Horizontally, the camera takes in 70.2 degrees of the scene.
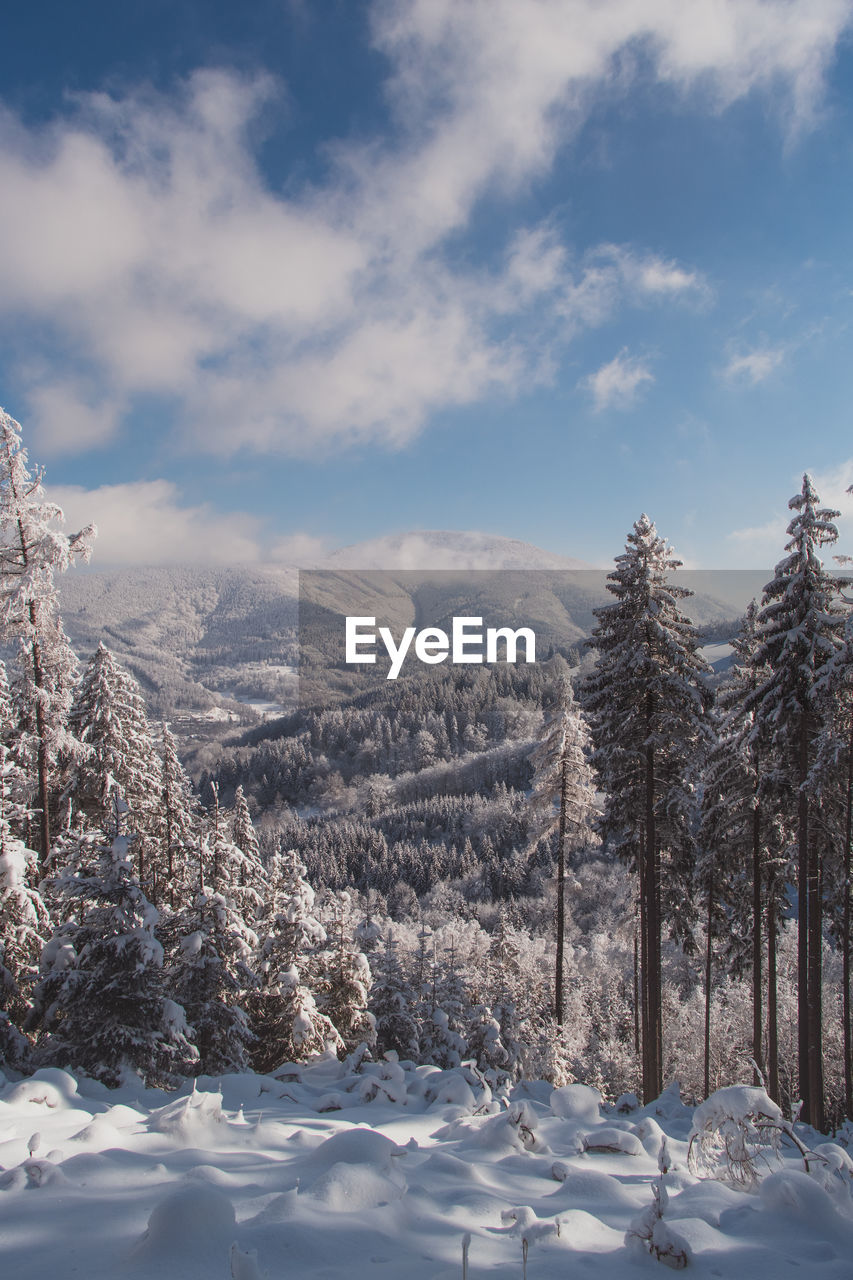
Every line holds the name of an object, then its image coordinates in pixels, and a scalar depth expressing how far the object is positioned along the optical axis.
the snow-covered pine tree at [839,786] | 11.55
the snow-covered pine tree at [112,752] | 16.84
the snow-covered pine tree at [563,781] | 17.69
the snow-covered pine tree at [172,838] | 18.59
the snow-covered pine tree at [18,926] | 9.87
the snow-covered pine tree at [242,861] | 17.61
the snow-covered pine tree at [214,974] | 11.91
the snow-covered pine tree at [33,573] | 12.31
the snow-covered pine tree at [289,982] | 13.65
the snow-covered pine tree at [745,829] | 14.64
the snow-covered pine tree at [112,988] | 8.70
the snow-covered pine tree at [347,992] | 17.20
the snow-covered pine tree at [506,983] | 19.47
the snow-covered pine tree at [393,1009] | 18.28
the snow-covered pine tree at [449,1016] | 17.31
